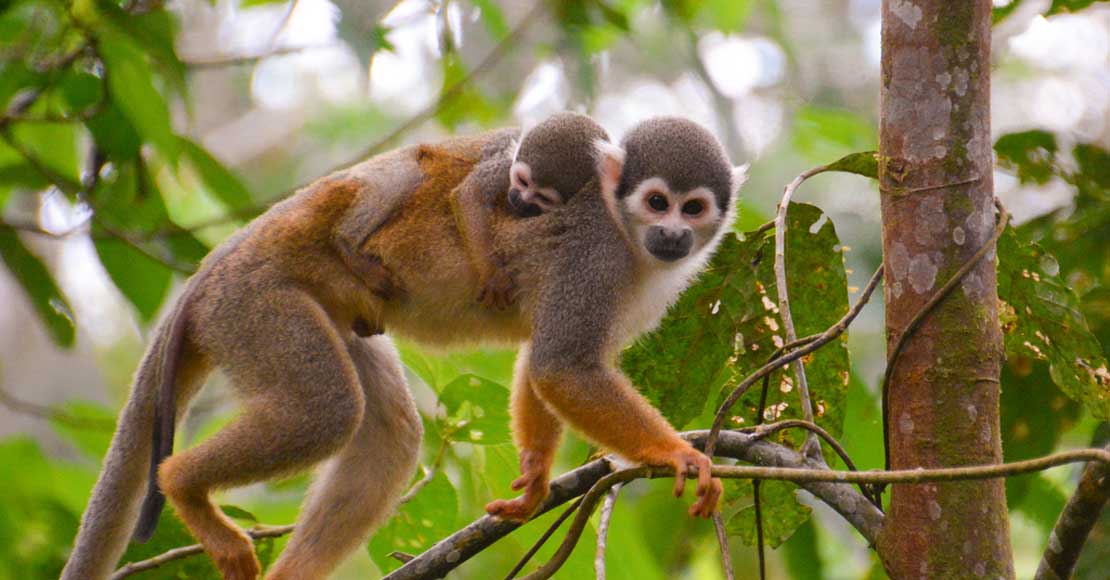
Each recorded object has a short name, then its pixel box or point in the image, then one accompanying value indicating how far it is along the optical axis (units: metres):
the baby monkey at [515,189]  6.89
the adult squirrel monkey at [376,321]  6.36
